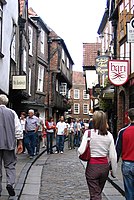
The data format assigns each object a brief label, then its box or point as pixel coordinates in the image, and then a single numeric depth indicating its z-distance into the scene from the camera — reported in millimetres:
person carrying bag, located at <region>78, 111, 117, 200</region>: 5910
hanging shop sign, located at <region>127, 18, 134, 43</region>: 9106
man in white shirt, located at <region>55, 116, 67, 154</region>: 17422
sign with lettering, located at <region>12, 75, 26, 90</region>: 17938
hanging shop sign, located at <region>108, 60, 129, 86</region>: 15906
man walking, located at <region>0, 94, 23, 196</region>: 7031
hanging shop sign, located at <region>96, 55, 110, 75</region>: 21672
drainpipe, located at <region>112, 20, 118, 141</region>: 19566
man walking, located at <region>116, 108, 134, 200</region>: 5867
